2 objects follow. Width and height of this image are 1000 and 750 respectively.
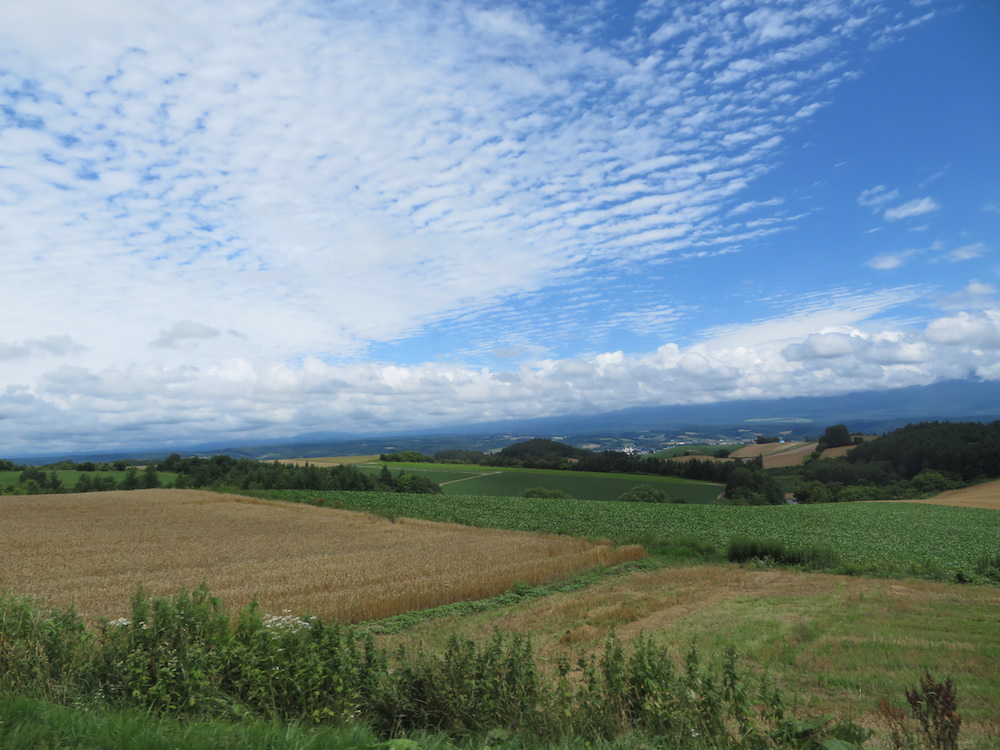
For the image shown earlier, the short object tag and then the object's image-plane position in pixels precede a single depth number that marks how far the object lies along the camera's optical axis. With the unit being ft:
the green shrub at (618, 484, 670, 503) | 198.59
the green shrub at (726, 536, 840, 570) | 81.76
